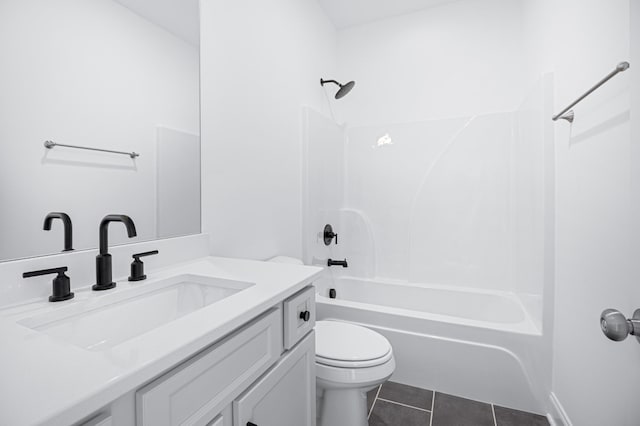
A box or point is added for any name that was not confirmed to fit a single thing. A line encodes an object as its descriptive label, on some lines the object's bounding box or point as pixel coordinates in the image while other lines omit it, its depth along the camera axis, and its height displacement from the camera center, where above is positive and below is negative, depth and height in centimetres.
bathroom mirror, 78 +29
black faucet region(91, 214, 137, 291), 86 -15
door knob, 64 -24
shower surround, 170 -16
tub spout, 250 -42
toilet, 129 -68
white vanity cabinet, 51 -37
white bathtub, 165 -77
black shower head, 228 +92
